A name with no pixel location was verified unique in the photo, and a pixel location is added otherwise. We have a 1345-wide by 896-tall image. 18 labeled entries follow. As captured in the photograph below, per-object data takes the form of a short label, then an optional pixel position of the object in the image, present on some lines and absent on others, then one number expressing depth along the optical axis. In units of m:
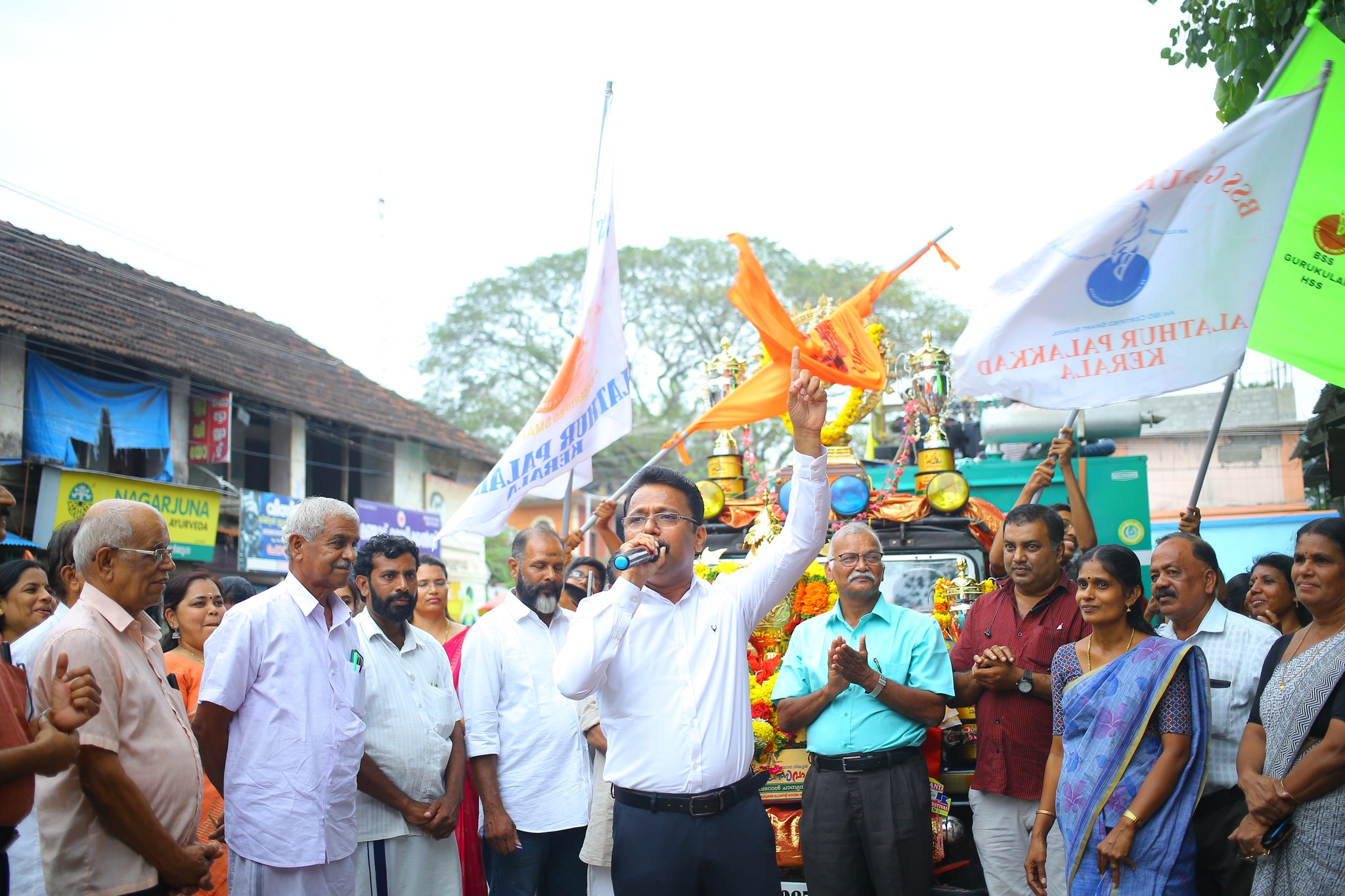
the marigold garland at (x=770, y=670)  5.30
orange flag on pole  5.70
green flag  4.23
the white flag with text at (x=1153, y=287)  4.33
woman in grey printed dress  3.38
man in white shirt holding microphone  3.17
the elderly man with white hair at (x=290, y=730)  3.76
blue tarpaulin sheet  13.96
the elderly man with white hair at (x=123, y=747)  3.20
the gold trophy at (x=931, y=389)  7.66
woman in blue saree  3.67
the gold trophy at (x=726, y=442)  8.13
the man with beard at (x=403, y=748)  4.52
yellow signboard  13.62
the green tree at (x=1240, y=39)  4.96
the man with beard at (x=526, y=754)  4.75
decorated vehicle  5.05
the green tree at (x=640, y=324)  28.22
